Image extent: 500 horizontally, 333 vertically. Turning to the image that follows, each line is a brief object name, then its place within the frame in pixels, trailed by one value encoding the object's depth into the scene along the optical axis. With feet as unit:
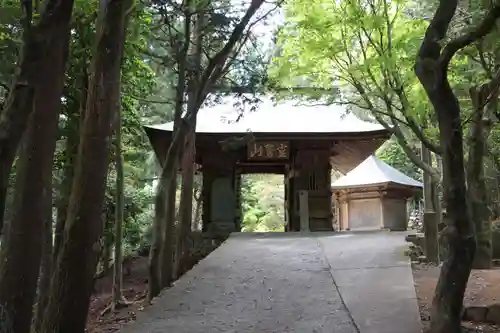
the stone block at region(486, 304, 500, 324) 19.66
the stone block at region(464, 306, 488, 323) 19.85
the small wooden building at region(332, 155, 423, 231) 76.13
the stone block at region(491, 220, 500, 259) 37.86
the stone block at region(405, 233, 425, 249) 35.58
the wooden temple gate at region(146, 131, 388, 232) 51.44
